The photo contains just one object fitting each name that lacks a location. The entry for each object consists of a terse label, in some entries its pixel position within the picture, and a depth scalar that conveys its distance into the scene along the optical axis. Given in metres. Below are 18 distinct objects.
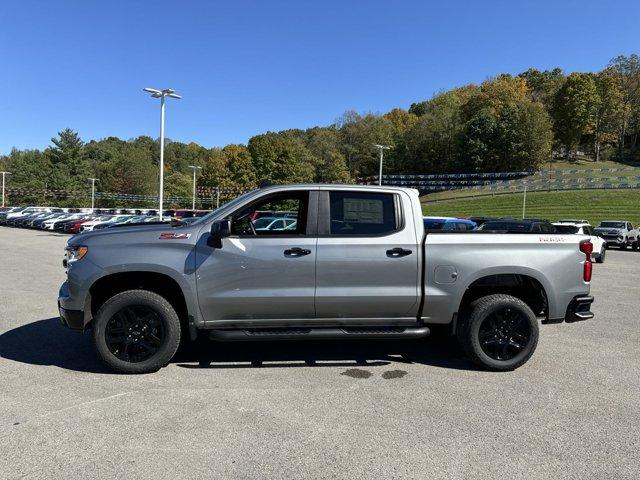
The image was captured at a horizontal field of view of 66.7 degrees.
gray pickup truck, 4.70
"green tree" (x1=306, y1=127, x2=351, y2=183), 83.06
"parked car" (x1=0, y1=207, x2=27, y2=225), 45.06
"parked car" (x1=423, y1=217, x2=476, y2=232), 17.43
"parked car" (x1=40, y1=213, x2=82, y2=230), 35.56
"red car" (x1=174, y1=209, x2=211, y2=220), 34.89
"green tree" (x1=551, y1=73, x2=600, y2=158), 88.81
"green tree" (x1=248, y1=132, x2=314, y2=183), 74.75
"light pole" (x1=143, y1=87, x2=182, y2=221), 25.88
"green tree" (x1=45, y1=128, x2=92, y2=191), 81.16
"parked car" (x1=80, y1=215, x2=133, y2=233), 31.22
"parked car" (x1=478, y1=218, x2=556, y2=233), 16.51
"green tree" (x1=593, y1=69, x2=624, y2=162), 88.81
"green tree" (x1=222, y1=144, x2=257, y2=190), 75.62
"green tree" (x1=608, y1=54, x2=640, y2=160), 89.94
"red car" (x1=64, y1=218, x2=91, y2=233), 33.34
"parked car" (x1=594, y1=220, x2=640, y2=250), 25.36
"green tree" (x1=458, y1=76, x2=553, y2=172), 75.62
